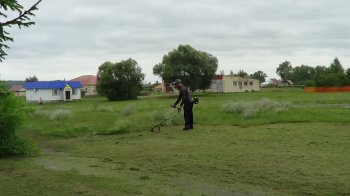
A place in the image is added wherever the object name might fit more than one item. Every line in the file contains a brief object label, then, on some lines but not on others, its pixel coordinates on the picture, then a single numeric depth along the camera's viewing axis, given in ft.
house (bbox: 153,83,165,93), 391.10
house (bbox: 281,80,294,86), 505.25
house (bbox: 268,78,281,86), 539.90
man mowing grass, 58.34
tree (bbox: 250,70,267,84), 553.64
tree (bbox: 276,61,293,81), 547.08
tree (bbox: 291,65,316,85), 528.63
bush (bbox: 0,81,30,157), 45.09
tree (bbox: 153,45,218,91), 245.86
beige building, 338.95
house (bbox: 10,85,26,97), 391.86
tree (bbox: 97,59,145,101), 238.07
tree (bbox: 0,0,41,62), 26.27
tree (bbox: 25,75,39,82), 486.79
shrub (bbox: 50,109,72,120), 80.46
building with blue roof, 283.38
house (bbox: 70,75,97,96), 398.01
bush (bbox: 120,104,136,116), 78.85
